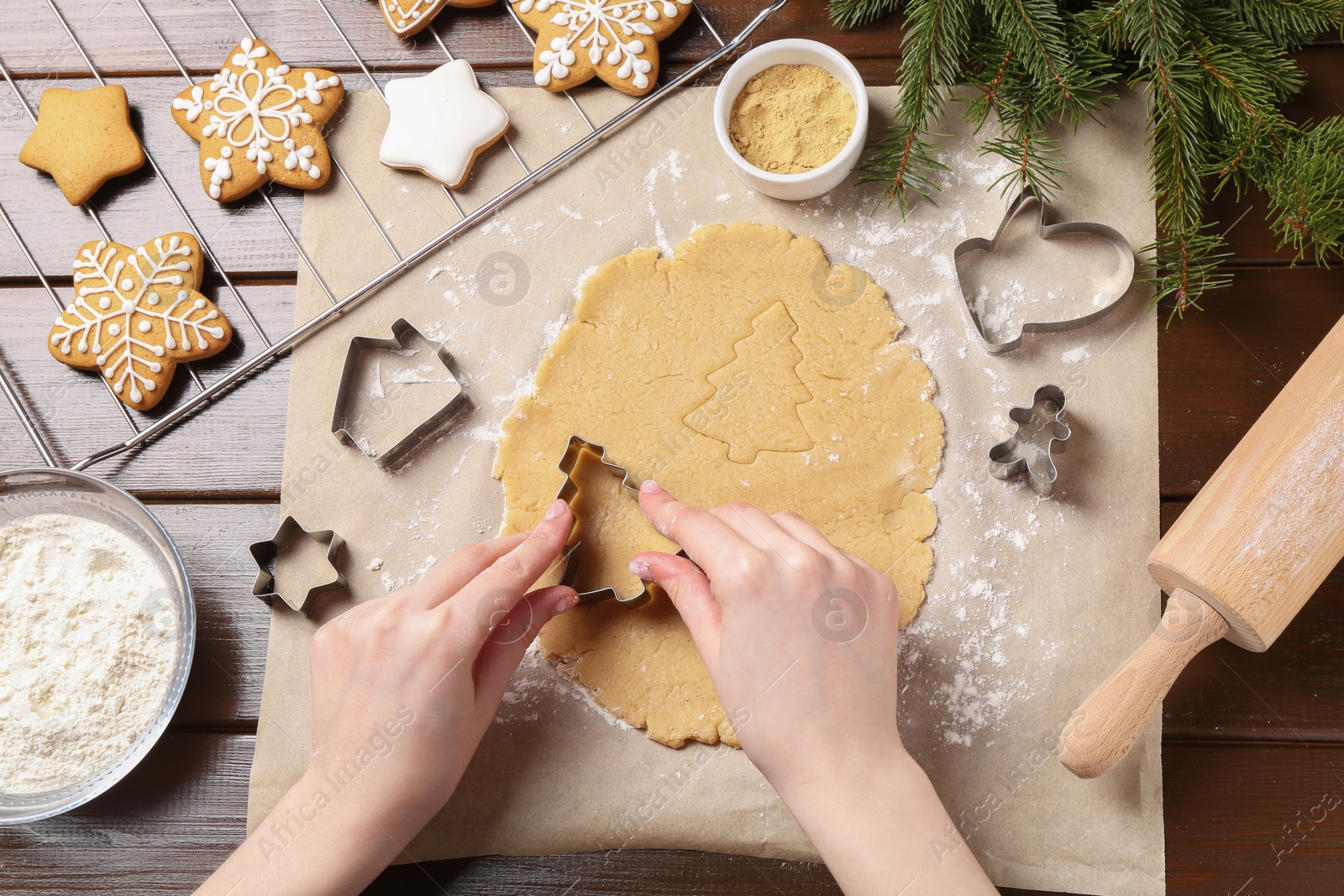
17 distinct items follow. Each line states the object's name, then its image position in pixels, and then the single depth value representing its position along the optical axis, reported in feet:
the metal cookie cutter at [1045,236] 1.92
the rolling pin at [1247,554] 1.74
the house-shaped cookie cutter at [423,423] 1.96
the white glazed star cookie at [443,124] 1.99
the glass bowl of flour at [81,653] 1.85
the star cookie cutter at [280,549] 1.93
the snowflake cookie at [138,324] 1.97
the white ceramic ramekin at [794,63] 1.91
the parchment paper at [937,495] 1.86
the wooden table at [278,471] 1.86
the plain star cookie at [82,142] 2.01
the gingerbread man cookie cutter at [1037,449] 1.89
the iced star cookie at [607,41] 1.99
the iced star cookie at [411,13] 2.02
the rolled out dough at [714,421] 1.90
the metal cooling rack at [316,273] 1.99
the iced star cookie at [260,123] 2.00
